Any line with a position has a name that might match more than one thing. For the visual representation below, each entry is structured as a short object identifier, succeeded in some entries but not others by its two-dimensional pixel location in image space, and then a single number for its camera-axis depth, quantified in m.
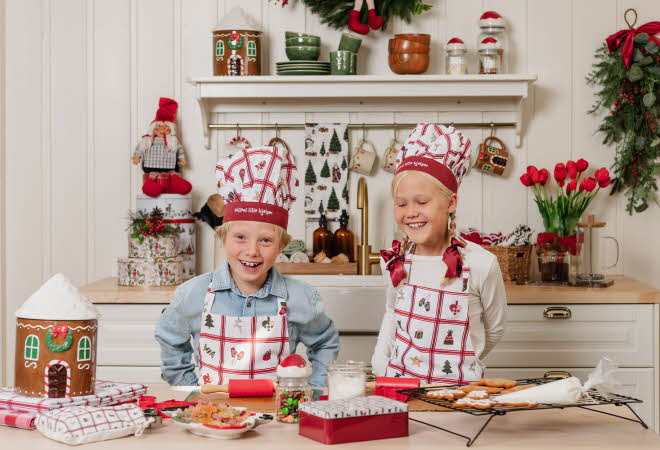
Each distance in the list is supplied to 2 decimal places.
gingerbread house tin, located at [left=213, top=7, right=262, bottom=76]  3.17
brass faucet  3.11
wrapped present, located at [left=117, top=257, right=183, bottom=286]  3.04
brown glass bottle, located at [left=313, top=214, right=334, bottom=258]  3.30
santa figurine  3.26
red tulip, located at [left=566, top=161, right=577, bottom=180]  3.16
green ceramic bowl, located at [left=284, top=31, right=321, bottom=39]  3.16
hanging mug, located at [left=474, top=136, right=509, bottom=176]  3.29
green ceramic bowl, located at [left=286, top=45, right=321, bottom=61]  3.16
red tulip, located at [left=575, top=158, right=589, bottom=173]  3.16
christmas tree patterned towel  3.34
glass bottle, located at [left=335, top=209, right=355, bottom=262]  3.30
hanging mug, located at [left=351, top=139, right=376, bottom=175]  3.30
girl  2.05
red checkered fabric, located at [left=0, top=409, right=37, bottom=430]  1.40
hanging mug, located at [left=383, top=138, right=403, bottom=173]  3.29
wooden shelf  3.10
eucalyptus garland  3.16
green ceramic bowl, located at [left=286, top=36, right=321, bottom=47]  3.15
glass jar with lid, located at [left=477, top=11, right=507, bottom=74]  3.15
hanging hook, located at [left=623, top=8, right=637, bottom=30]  3.28
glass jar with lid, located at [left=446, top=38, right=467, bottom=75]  3.17
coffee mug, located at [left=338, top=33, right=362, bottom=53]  3.18
